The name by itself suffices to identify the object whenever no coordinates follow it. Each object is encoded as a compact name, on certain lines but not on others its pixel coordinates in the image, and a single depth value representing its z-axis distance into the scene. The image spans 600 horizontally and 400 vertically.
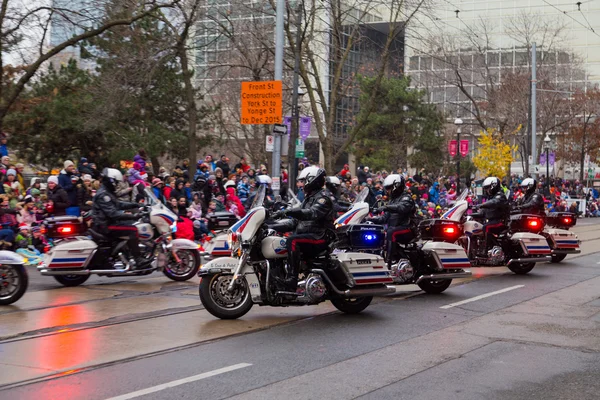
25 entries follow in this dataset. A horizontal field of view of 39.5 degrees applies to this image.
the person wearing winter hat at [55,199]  17.05
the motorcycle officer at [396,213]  12.27
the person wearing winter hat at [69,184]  17.64
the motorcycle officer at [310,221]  9.97
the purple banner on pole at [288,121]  24.02
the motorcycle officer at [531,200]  17.36
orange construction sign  20.33
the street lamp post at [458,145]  34.97
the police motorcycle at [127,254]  12.70
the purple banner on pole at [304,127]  26.10
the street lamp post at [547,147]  43.82
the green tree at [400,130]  49.50
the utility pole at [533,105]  41.84
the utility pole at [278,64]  21.11
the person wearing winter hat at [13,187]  17.49
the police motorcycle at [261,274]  9.84
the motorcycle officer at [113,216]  13.12
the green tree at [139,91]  26.67
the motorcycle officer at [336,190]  13.63
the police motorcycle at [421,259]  11.71
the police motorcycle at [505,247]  15.48
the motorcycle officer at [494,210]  15.63
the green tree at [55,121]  29.06
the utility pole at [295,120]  23.81
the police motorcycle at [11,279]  10.99
